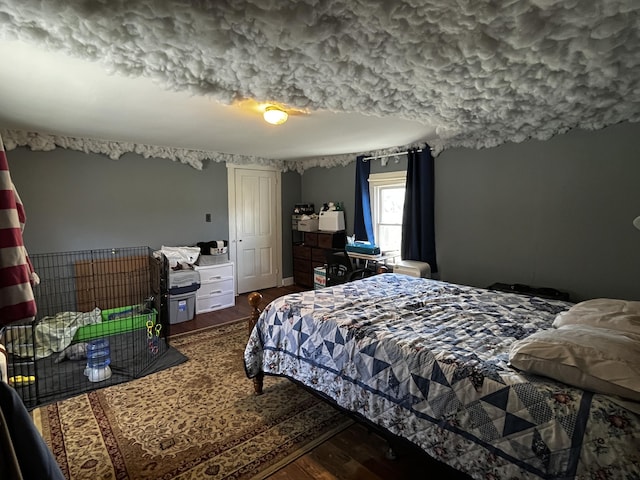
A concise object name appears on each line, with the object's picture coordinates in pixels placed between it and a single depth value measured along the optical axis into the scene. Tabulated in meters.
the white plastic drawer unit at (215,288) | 4.54
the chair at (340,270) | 4.35
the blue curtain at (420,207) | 4.14
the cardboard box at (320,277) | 5.11
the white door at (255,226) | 5.34
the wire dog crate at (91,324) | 2.79
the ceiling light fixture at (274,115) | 2.64
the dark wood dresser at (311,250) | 5.34
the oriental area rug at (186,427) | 1.90
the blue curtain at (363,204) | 4.94
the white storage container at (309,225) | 5.68
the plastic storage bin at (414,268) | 3.96
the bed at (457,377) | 1.24
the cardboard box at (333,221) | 5.26
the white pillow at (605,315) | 1.77
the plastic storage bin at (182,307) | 4.11
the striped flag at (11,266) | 0.92
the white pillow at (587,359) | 1.27
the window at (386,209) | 4.74
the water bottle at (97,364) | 2.80
